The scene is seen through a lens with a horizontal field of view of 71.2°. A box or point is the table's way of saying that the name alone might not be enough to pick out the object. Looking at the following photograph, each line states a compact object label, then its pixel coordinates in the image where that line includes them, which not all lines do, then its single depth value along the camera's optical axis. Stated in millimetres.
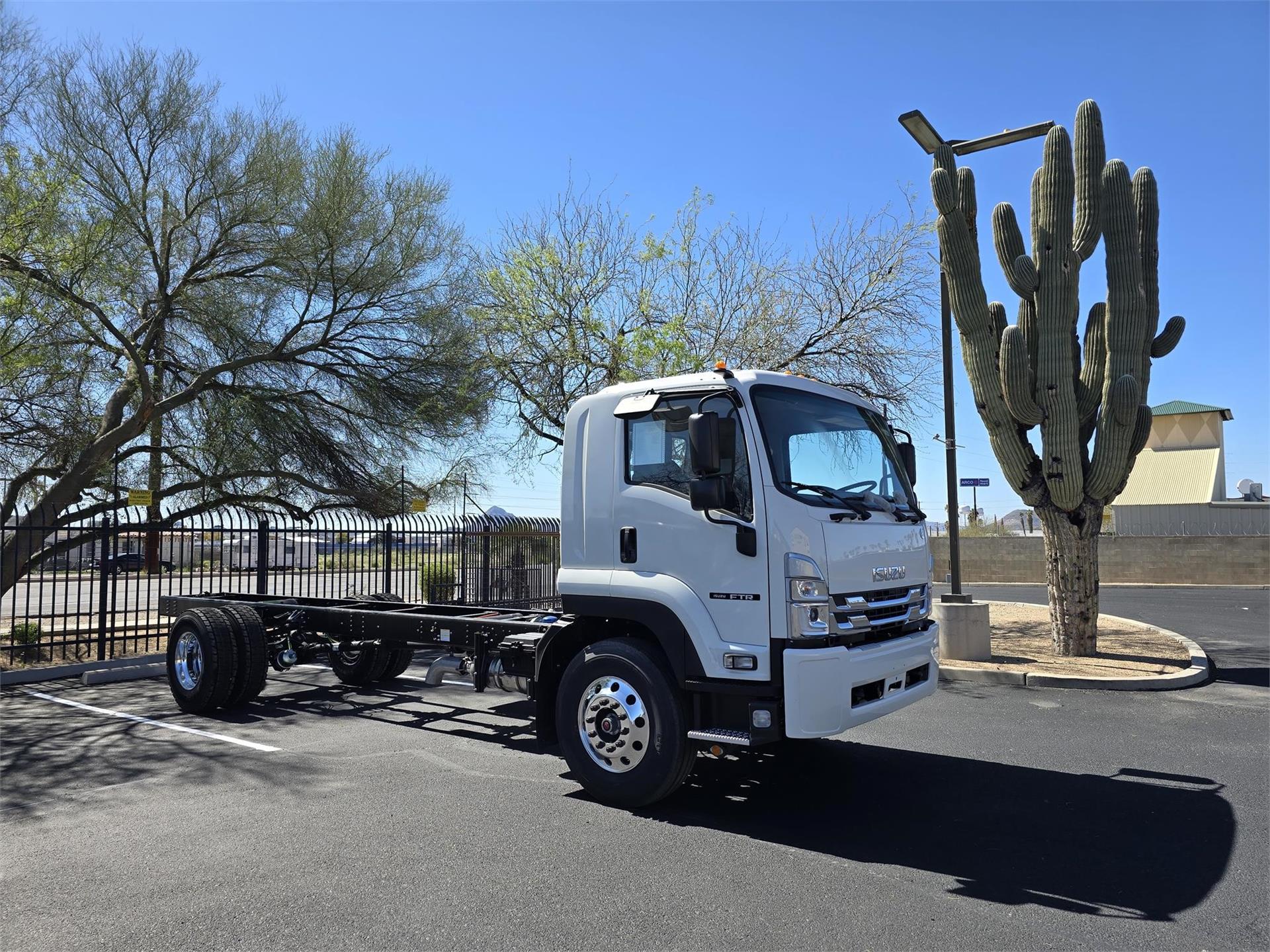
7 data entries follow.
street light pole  11844
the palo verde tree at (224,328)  13461
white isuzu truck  5250
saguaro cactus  11602
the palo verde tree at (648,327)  14500
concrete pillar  11422
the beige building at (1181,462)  38719
